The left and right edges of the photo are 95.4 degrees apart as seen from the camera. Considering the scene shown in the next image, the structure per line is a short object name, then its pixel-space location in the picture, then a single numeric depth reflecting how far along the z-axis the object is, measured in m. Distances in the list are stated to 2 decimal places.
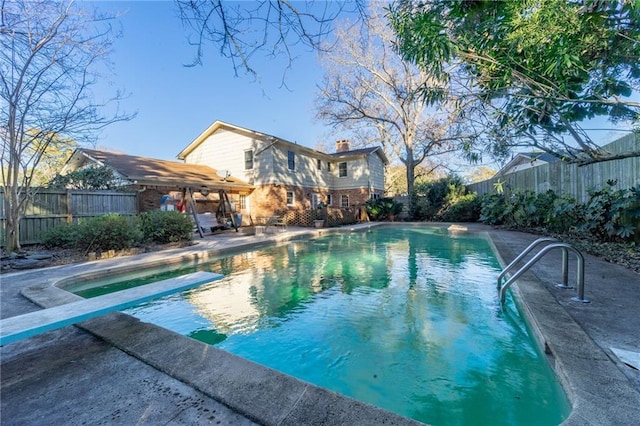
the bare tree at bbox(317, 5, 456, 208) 20.11
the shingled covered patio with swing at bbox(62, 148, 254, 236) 12.84
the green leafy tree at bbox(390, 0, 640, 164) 4.30
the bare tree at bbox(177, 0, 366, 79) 3.02
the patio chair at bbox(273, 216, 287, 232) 16.39
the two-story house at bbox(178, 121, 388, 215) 17.92
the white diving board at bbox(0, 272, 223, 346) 2.61
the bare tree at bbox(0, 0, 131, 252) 7.01
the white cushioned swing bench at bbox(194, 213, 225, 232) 14.02
